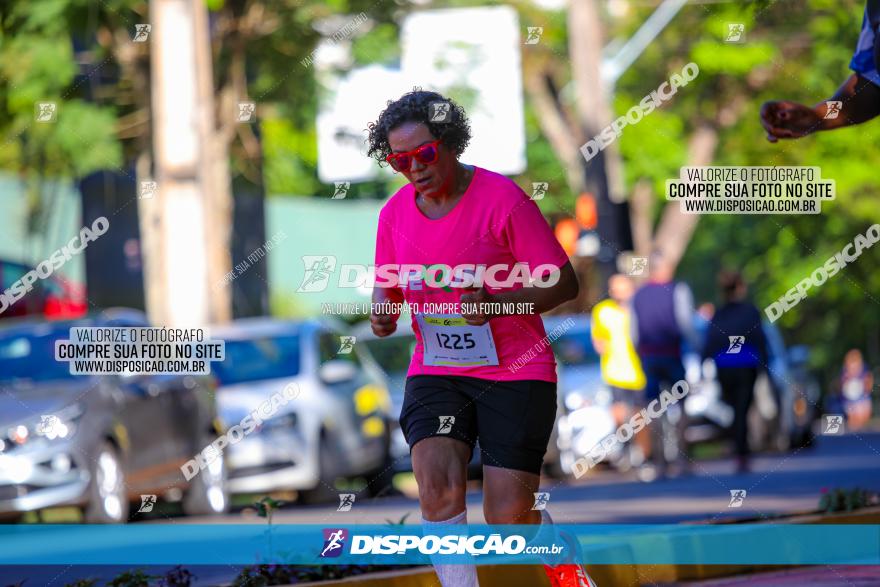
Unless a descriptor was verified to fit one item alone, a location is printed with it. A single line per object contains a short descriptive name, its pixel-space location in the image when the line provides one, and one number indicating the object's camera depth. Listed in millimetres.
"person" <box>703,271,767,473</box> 15602
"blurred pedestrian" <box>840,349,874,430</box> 38281
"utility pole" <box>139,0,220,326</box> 18156
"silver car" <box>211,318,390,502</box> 15312
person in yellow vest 16500
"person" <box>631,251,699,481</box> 15742
